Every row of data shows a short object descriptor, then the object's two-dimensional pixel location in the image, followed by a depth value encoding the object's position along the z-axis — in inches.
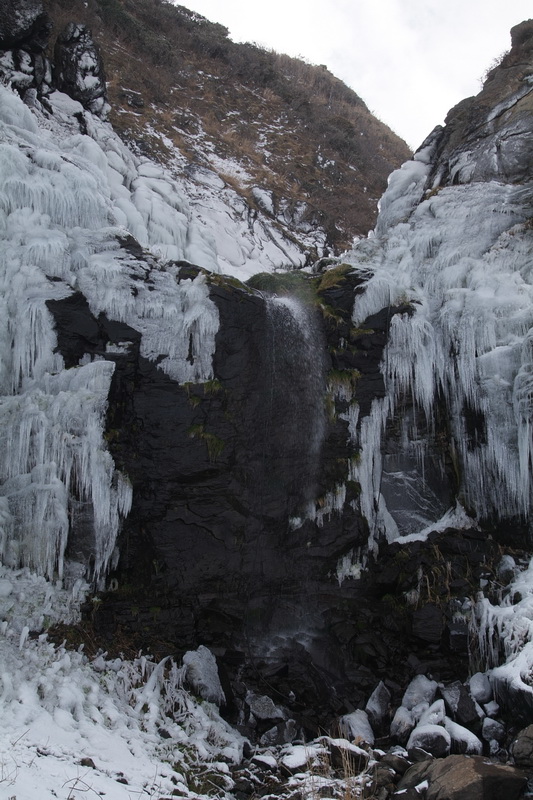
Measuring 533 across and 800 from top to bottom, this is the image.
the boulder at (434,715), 280.5
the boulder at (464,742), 260.2
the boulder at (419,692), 307.1
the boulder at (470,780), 205.0
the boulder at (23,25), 583.5
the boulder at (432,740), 264.4
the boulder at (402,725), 288.0
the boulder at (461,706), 280.8
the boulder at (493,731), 268.5
